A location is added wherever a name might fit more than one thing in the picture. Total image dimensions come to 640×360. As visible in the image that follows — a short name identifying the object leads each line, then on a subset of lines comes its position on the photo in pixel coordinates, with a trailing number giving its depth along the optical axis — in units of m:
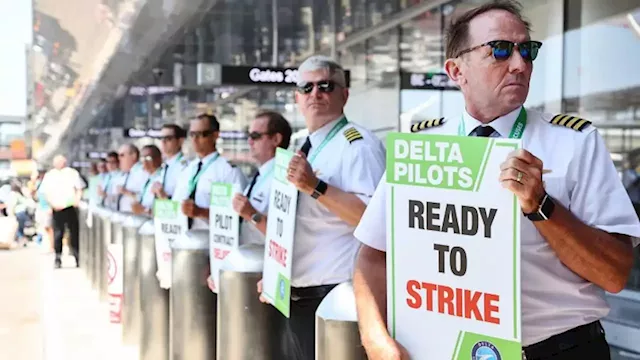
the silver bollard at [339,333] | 2.24
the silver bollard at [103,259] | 8.27
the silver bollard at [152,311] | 5.28
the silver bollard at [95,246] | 8.92
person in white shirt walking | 12.02
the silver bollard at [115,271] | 6.66
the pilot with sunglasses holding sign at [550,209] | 1.75
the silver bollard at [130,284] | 6.16
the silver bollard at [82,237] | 11.21
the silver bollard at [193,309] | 4.27
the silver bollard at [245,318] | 3.51
